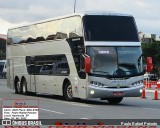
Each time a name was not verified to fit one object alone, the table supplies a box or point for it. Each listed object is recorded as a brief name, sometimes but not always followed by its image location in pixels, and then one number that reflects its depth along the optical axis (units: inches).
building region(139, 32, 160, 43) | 5424.2
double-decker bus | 884.0
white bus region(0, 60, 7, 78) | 3130.9
